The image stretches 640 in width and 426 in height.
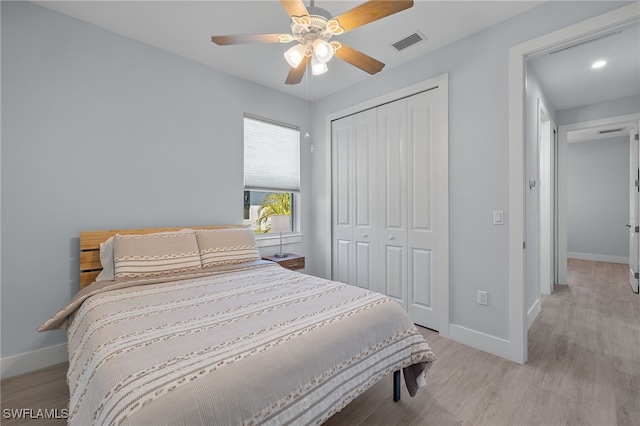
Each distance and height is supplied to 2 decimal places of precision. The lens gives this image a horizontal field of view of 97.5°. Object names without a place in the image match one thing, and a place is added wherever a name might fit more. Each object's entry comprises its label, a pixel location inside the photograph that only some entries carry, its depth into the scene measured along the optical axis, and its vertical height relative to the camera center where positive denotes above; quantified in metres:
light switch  2.33 -0.04
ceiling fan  1.53 +1.11
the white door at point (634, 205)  3.73 +0.11
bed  0.96 -0.56
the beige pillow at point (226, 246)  2.52 -0.32
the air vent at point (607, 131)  4.99 +1.48
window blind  3.49 +0.74
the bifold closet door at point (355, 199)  3.35 +0.18
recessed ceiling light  2.92 +1.56
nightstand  3.35 -0.59
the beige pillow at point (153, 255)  2.14 -0.34
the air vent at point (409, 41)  2.51 +1.59
